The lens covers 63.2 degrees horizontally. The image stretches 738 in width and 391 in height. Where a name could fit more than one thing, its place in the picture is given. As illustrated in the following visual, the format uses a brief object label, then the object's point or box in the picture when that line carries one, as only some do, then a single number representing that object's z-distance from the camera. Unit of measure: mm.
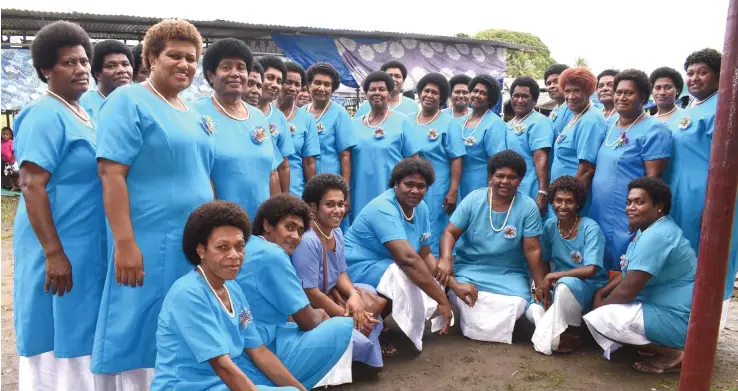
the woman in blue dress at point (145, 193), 2535
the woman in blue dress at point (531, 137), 5379
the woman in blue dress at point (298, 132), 5031
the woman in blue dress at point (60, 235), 2676
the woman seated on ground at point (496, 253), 4496
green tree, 40344
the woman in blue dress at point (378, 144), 5383
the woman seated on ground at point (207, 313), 2387
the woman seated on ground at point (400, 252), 4117
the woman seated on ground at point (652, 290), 3865
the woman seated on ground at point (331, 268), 3465
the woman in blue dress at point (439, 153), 5586
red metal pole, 2365
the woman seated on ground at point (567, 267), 4262
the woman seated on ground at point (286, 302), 2916
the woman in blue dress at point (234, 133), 3381
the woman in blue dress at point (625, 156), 4379
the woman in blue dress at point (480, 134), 5547
